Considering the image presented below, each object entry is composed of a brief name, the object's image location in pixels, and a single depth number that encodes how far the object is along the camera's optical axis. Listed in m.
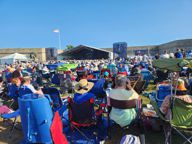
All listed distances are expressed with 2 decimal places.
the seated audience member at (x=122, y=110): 2.41
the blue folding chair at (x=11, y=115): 2.81
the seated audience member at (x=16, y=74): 4.46
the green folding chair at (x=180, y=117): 2.13
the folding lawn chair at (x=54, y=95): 3.00
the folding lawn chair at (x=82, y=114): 2.52
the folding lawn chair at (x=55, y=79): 6.77
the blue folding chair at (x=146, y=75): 5.79
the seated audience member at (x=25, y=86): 3.25
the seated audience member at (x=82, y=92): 2.54
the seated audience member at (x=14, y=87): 4.06
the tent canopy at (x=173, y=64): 2.34
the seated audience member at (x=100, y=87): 3.94
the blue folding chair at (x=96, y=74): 6.70
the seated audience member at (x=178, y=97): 2.22
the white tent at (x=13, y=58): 17.68
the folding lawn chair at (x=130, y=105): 2.39
